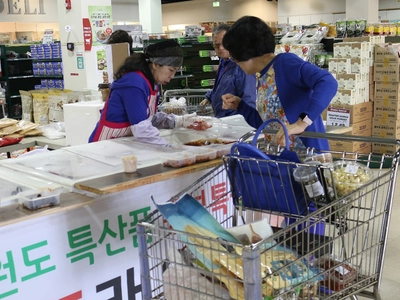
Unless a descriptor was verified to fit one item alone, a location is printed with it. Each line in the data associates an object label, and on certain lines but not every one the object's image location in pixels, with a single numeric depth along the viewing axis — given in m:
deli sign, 15.66
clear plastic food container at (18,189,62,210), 1.99
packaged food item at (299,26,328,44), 7.20
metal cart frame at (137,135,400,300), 1.50
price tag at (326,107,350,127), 6.57
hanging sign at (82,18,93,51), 6.69
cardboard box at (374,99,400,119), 6.75
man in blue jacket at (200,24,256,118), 4.07
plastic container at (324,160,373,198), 1.90
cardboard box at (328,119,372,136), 6.69
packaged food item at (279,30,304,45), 7.31
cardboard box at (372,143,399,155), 6.72
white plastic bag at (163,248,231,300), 1.58
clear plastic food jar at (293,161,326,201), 1.86
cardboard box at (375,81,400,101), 6.66
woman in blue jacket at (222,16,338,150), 2.50
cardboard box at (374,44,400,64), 6.50
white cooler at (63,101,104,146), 5.14
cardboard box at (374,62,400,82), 6.57
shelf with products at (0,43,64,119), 8.62
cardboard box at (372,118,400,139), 6.85
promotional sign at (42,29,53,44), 9.88
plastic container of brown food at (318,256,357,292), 1.79
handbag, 1.94
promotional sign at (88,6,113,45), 6.73
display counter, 2.00
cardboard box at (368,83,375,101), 6.81
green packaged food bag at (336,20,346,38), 7.16
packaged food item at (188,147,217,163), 2.54
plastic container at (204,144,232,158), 2.65
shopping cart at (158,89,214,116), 4.11
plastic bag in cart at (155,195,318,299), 1.51
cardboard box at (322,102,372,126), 6.56
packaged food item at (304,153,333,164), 2.11
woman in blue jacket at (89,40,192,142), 2.91
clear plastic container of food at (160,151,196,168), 2.43
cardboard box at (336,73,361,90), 6.49
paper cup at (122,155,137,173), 2.30
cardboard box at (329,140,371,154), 6.44
